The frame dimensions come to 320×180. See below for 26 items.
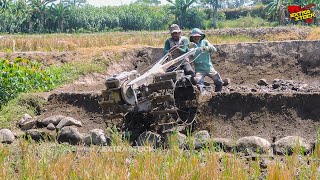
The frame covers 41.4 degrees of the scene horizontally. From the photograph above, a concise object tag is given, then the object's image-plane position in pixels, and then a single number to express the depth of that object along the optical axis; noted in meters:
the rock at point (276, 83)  9.17
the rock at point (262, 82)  9.86
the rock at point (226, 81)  10.04
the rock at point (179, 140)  4.66
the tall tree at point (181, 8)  37.70
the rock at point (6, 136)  6.45
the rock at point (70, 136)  6.32
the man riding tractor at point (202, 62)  7.02
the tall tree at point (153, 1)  58.10
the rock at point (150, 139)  5.65
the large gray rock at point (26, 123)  7.36
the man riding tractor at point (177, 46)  6.76
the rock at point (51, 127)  7.10
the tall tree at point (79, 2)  57.49
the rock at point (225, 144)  5.22
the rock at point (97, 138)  6.10
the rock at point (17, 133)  6.71
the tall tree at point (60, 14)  38.39
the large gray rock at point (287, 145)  4.93
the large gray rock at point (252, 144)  4.99
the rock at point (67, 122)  7.07
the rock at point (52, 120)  7.31
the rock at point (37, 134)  6.54
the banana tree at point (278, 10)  30.71
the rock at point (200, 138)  5.30
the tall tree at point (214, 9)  36.76
